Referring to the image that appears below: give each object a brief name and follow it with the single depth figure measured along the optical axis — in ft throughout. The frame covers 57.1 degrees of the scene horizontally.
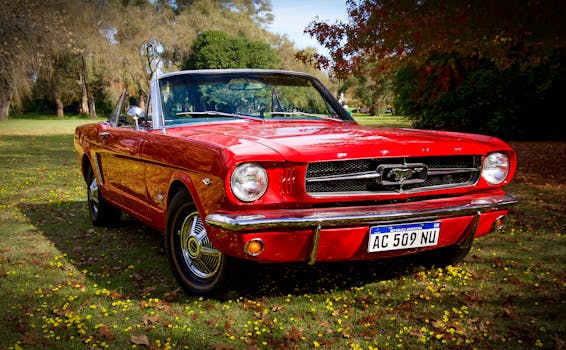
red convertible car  9.68
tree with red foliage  26.53
